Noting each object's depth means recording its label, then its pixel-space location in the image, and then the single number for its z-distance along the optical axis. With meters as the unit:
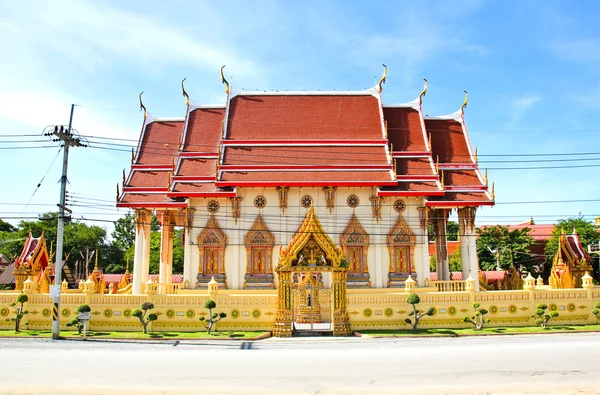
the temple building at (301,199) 25.17
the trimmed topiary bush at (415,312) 19.34
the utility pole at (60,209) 18.01
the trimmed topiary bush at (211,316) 18.92
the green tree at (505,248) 44.84
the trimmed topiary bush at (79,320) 18.66
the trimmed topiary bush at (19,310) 19.23
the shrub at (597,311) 20.25
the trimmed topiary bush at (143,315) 18.62
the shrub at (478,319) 19.44
